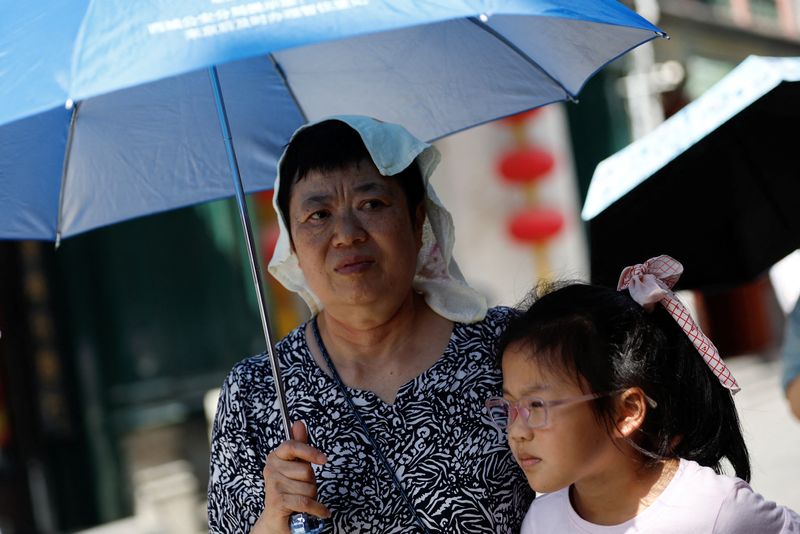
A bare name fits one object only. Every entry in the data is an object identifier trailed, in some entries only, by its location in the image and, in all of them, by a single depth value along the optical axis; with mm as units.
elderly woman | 2617
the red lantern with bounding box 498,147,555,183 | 11219
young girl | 2381
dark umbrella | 3258
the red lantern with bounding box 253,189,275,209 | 8219
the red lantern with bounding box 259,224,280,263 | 8172
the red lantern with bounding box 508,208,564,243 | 11352
